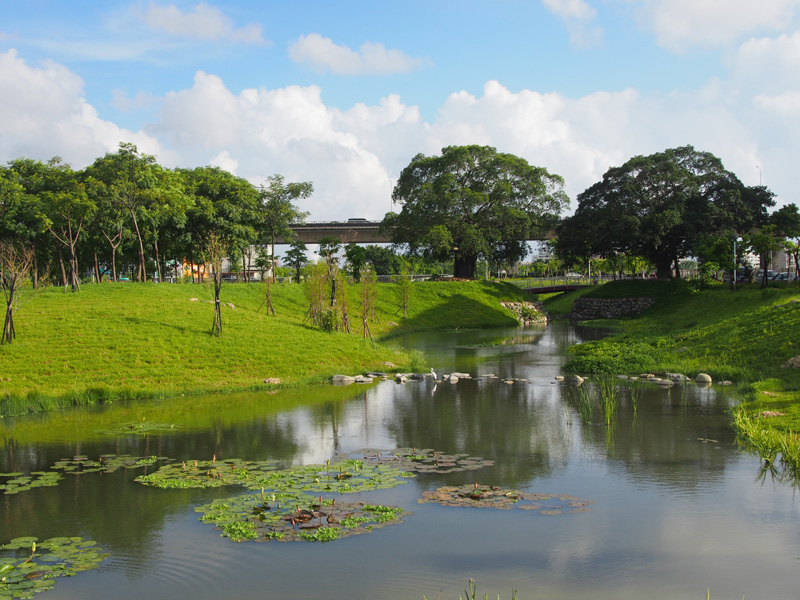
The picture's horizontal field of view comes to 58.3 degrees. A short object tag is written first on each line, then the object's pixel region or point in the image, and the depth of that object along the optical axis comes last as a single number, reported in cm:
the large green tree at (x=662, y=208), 6269
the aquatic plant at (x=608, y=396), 2186
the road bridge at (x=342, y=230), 8862
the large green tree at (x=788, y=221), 5372
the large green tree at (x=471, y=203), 6838
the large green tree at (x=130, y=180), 4378
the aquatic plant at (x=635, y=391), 2394
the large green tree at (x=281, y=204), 6009
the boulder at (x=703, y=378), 2723
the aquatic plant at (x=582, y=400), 2191
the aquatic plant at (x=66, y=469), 1476
